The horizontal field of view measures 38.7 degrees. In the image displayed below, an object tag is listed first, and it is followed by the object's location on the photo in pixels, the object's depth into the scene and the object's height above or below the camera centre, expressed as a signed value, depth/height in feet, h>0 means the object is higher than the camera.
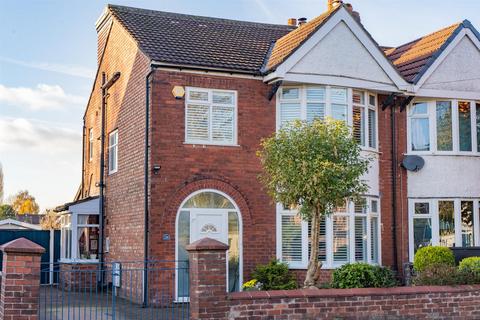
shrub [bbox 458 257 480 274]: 48.96 -2.60
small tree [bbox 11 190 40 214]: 277.03 +11.01
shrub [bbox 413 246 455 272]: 56.29 -2.32
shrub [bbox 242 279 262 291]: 54.08 -4.50
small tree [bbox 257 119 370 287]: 46.09 +4.00
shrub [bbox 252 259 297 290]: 57.00 -3.98
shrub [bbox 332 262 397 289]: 49.70 -3.51
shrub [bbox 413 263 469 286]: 47.29 -3.29
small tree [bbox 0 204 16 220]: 195.52 +5.47
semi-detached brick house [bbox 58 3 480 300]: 58.29 +8.87
